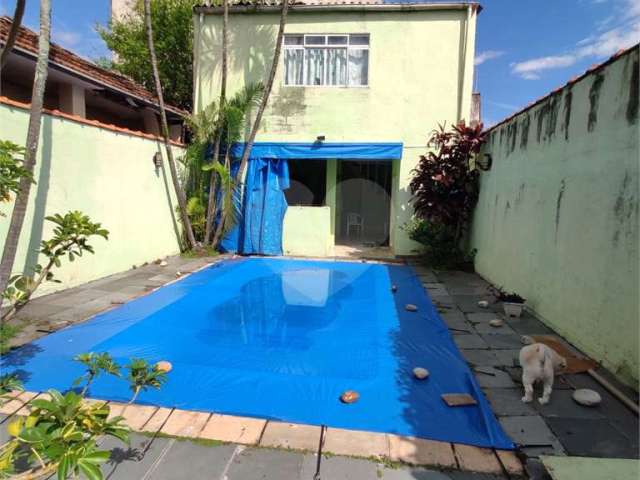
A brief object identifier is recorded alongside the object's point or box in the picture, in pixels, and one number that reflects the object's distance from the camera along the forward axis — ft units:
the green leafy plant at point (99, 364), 8.34
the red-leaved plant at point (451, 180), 29.07
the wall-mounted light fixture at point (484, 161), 27.06
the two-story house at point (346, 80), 32.71
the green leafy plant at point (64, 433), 5.03
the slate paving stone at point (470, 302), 19.67
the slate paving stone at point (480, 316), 18.07
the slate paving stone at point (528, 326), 16.29
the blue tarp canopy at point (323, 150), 33.12
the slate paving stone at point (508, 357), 13.34
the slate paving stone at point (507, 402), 10.35
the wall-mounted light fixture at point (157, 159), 30.04
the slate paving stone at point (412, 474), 7.98
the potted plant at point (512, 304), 17.89
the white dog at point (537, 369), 10.91
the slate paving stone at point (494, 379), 11.90
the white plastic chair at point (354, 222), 44.93
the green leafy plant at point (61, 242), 10.53
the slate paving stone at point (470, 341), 15.08
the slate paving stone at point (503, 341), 14.92
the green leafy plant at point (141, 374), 8.64
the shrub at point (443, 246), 29.89
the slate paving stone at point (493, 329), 16.38
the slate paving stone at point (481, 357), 13.50
